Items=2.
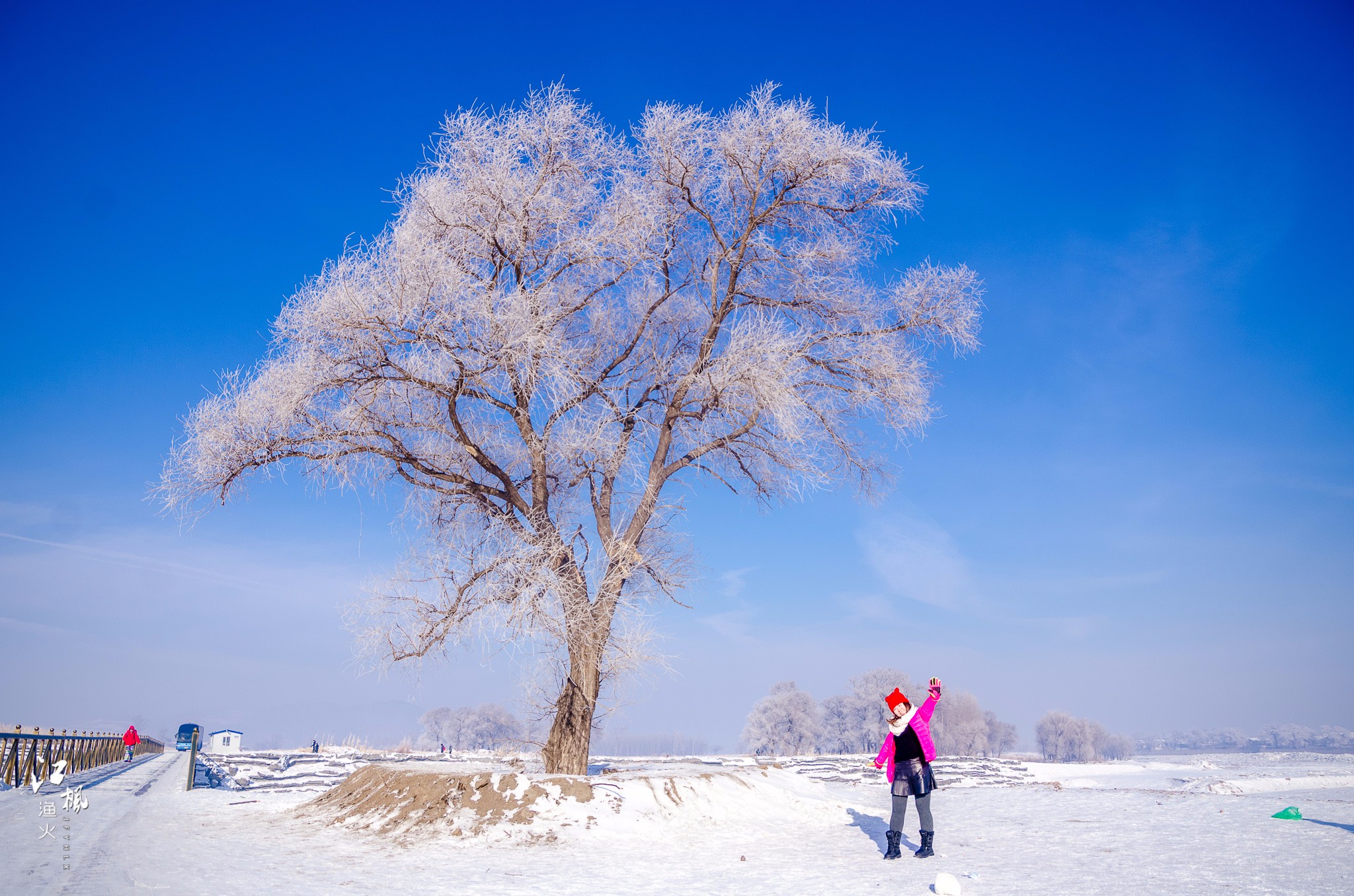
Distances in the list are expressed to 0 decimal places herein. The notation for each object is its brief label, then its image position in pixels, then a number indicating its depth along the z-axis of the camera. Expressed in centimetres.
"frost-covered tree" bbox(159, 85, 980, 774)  1056
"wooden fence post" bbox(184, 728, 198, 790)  1589
